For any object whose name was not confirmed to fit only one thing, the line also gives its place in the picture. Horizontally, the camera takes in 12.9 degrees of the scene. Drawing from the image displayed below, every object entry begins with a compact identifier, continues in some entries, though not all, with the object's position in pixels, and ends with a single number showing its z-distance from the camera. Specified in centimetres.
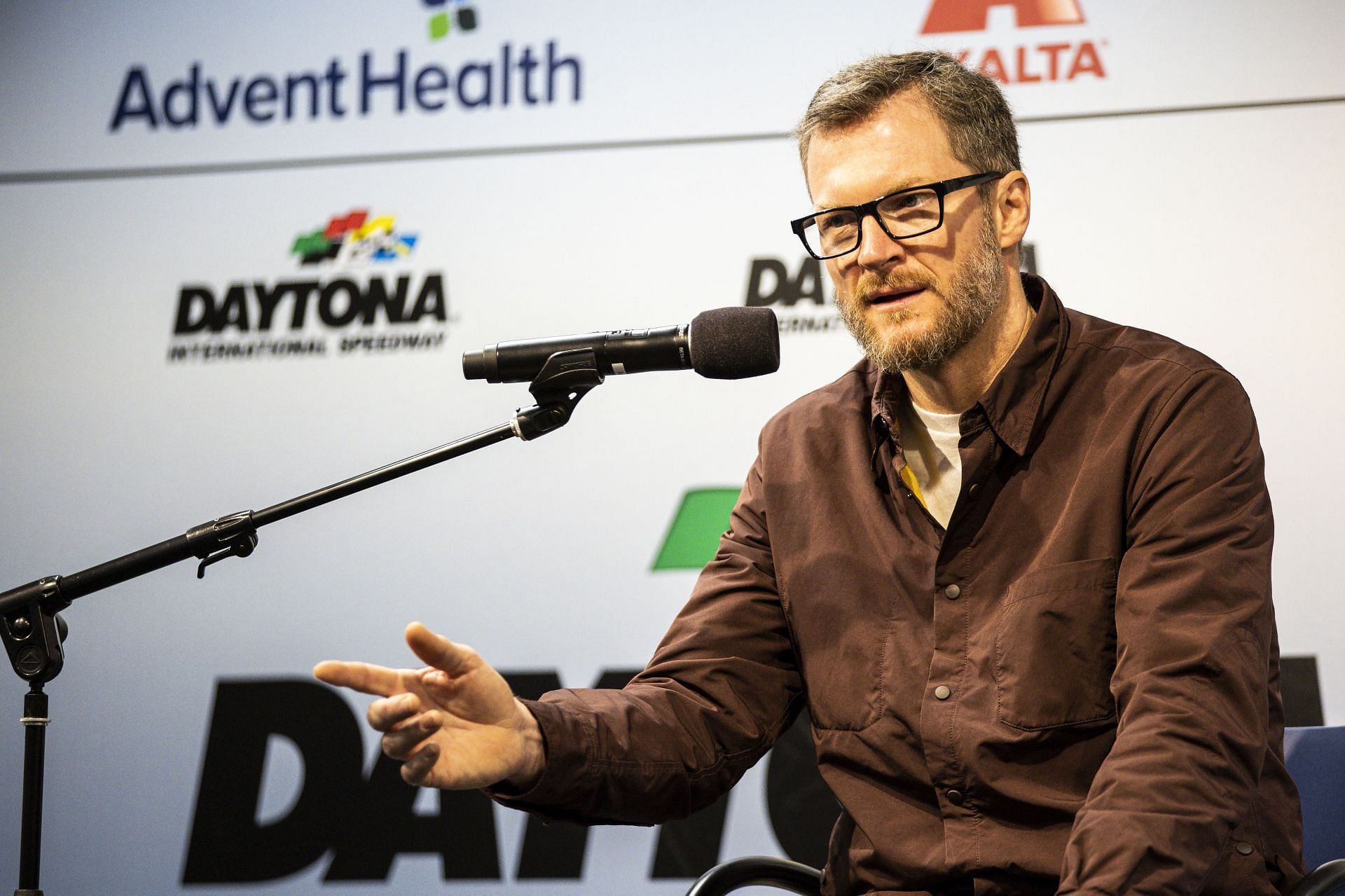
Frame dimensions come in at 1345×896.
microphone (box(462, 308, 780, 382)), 512
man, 507
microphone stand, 513
